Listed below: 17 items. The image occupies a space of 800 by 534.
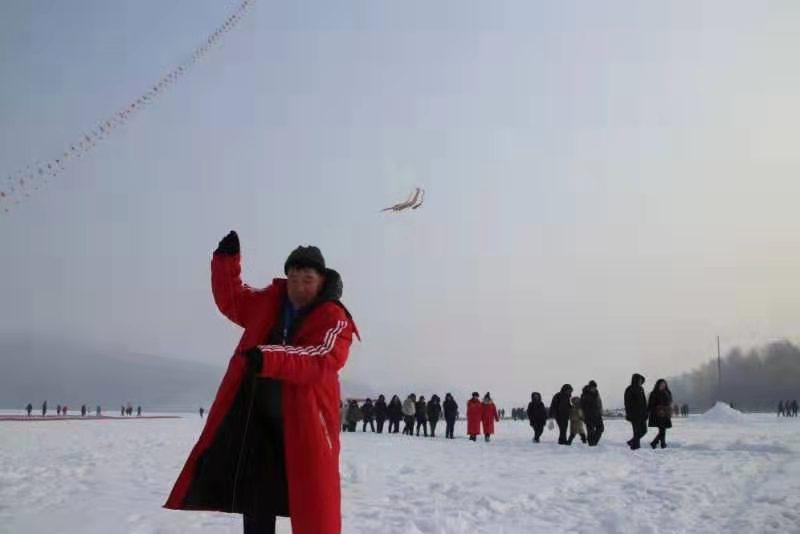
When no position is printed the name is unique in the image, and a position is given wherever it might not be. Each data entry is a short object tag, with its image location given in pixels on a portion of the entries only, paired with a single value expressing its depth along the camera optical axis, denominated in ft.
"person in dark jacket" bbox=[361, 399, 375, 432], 100.73
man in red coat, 11.34
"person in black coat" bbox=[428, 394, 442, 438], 85.30
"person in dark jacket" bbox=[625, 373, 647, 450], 56.13
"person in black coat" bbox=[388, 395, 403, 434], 94.73
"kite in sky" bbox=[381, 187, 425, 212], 111.74
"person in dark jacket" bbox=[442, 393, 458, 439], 84.23
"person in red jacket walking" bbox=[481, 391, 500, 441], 73.82
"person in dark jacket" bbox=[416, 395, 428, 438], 87.30
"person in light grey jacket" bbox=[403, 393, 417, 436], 88.38
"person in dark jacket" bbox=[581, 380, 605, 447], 61.21
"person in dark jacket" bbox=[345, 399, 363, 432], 96.53
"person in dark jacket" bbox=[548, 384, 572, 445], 64.13
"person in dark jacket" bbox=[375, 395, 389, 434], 94.14
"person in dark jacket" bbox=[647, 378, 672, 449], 56.22
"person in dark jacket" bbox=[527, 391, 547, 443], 68.49
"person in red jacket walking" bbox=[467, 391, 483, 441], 75.25
